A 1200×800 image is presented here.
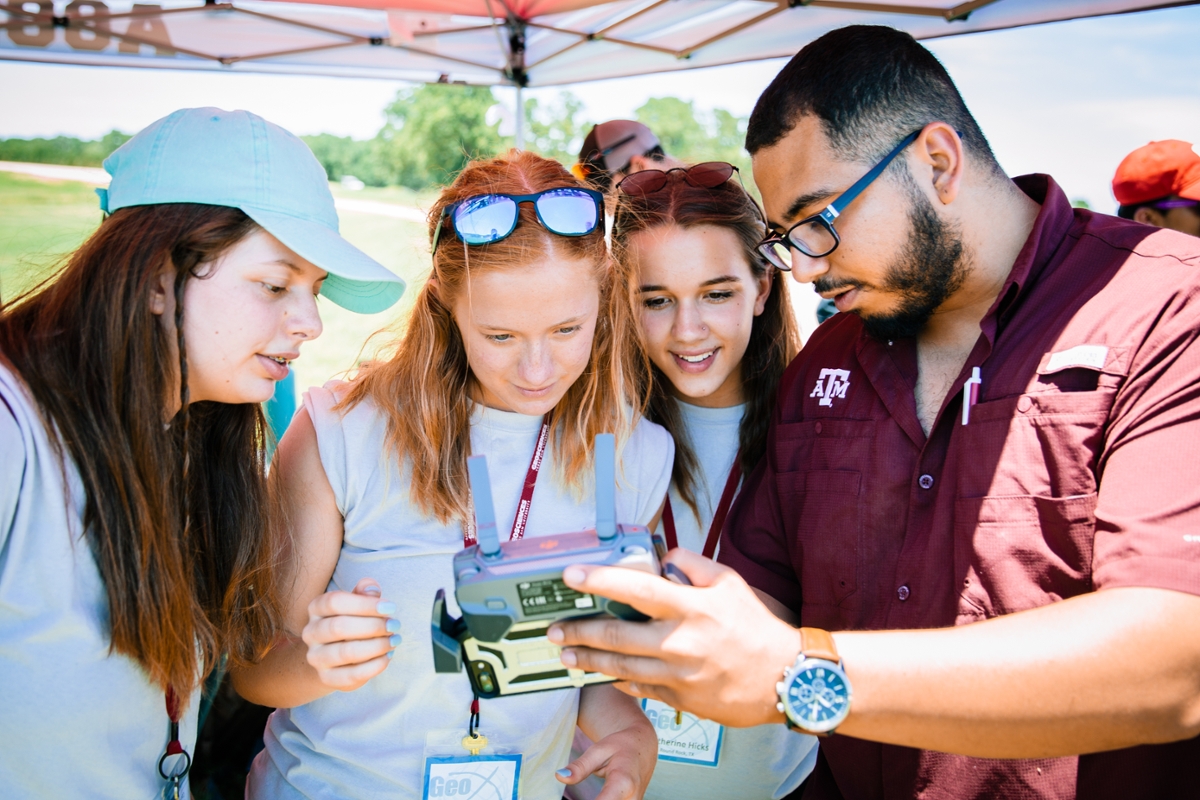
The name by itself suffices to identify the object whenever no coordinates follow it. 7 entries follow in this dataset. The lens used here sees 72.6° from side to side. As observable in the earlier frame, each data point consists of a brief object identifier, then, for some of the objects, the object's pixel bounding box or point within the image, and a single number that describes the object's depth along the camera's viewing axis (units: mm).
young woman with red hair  1910
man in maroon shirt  1359
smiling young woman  2393
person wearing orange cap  4289
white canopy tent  3965
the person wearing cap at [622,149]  3725
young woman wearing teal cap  1387
